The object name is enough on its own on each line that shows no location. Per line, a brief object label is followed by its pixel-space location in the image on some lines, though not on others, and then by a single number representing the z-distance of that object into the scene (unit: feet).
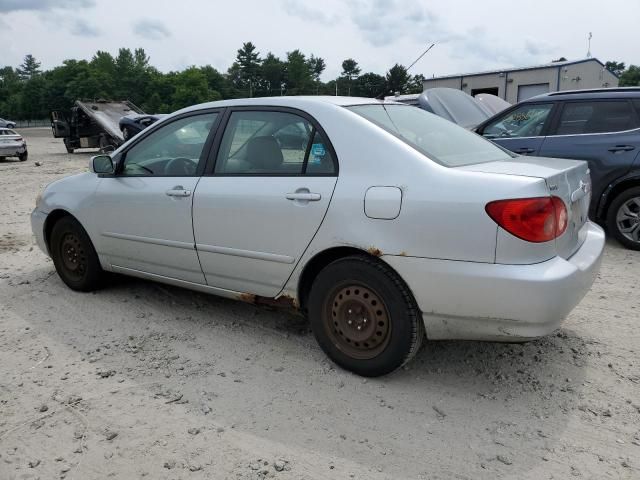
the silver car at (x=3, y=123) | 116.67
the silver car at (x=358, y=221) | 8.68
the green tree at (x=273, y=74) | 326.87
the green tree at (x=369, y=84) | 267.18
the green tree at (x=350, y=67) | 367.45
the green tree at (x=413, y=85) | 227.87
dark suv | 19.57
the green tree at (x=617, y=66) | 343.05
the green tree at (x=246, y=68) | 334.24
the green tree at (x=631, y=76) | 248.52
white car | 63.31
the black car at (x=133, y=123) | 59.31
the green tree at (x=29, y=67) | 468.22
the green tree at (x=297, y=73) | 324.80
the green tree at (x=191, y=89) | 280.92
